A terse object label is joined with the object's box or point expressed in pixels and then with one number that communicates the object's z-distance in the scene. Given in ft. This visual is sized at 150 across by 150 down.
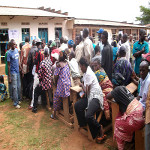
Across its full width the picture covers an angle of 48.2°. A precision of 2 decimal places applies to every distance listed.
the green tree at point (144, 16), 118.57
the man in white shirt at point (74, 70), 14.10
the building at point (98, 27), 53.47
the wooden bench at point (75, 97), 11.86
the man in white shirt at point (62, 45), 18.65
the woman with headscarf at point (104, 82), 11.71
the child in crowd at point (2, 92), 19.79
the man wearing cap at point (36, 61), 16.20
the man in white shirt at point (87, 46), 15.65
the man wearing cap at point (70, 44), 17.83
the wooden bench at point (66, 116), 13.46
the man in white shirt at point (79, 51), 16.01
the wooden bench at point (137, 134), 8.69
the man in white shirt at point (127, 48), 18.11
